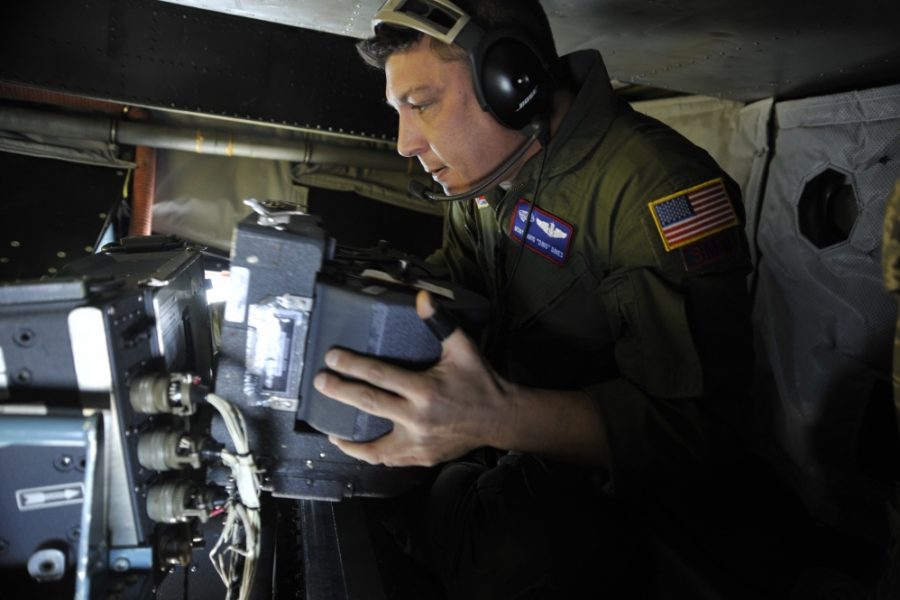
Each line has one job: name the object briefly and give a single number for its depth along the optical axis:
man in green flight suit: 0.97
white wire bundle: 0.88
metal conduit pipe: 2.70
